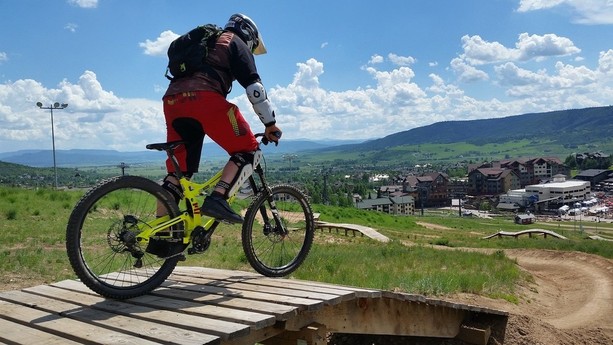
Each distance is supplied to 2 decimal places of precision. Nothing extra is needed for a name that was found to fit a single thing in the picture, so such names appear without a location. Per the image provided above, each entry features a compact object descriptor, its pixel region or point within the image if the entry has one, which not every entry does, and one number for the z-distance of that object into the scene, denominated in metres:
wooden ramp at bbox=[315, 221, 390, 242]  24.72
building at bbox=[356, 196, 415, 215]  108.31
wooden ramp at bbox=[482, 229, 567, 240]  31.88
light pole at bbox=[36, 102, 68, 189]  37.09
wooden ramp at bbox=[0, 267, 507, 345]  3.68
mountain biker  4.96
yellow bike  4.36
